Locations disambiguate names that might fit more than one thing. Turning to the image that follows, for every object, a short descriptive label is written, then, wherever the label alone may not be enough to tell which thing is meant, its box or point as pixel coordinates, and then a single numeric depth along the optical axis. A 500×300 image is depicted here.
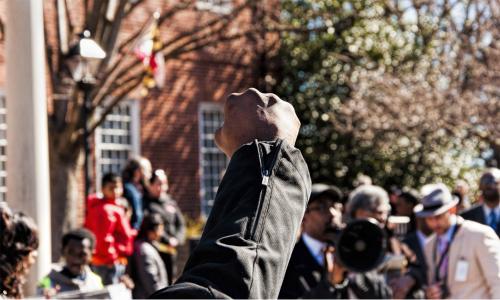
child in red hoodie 10.28
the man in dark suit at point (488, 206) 9.83
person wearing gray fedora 6.36
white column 7.61
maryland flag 14.52
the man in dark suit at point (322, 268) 6.00
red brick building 18.16
